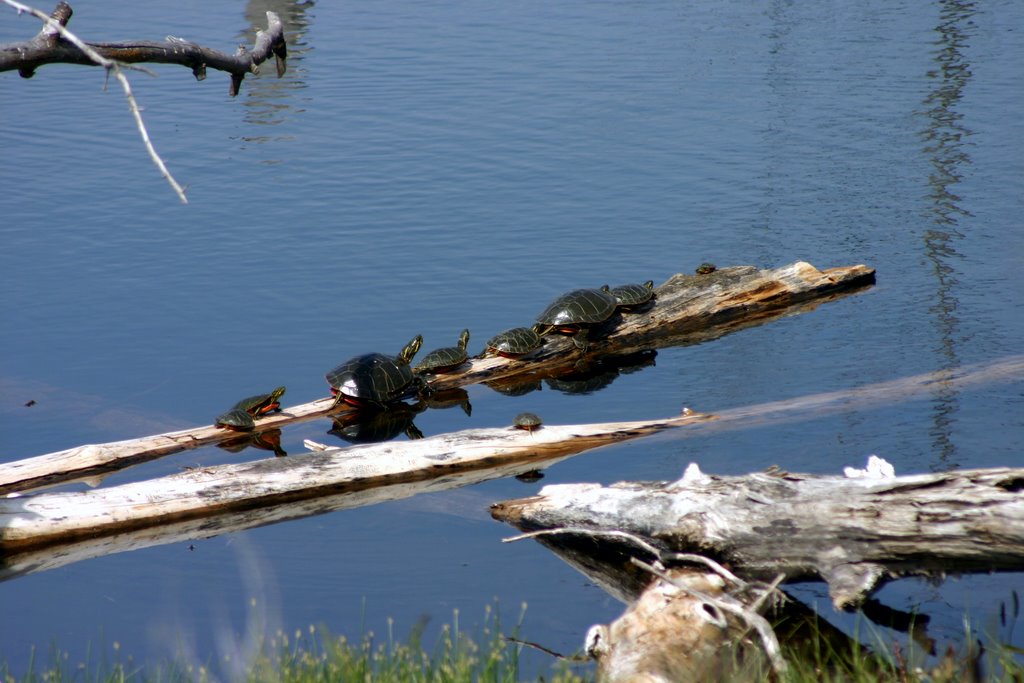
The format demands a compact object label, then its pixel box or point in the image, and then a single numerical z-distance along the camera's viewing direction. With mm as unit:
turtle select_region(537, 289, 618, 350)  18828
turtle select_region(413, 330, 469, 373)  18219
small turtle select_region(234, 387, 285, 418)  16547
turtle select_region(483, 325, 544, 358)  18500
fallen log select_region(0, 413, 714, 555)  13172
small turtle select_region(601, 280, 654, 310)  19437
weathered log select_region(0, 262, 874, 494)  19187
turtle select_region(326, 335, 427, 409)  17203
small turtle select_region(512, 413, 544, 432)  15039
